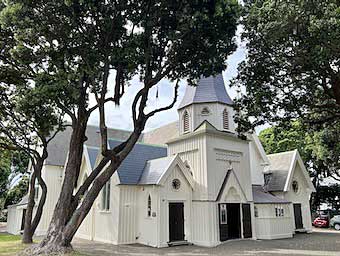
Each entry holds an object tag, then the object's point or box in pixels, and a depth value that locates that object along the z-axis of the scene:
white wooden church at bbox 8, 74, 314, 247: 18.97
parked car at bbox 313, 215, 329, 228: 33.03
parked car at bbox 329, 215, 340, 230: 30.62
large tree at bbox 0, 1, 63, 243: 13.06
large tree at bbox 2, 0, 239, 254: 12.71
